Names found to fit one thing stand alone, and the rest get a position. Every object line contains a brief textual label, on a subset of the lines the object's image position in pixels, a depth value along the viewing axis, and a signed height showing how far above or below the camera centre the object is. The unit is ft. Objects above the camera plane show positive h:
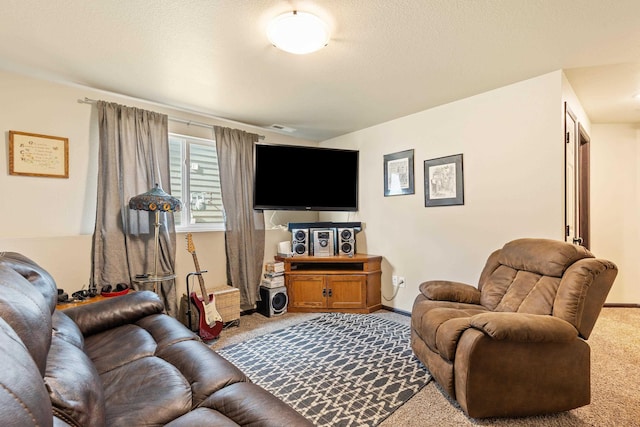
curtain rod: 10.93 +3.31
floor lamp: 8.76 +0.36
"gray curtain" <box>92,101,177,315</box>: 9.18 +0.63
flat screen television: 12.49 +1.46
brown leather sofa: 1.89 -2.13
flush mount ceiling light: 6.02 +3.59
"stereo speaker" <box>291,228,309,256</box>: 13.17 -1.18
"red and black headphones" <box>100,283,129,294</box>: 8.54 -2.00
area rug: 6.24 -3.81
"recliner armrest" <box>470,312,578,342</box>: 5.52 -2.05
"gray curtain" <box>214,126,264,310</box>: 11.91 +0.05
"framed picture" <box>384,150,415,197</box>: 12.02 +1.55
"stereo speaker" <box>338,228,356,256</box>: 13.19 -1.15
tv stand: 12.36 -2.85
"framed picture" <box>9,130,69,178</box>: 8.14 +1.64
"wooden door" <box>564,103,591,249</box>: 8.81 +0.98
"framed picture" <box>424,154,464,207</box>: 10.54 +1.08
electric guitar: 9.66 -3.11
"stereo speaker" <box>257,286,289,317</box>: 12.09 -3.39
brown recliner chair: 5.63 -2.46
